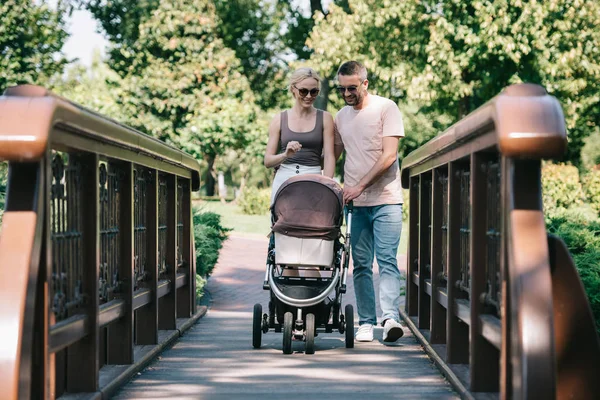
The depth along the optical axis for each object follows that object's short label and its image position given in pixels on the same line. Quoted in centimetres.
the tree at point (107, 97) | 3111
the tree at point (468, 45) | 2261
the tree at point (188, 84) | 3073
